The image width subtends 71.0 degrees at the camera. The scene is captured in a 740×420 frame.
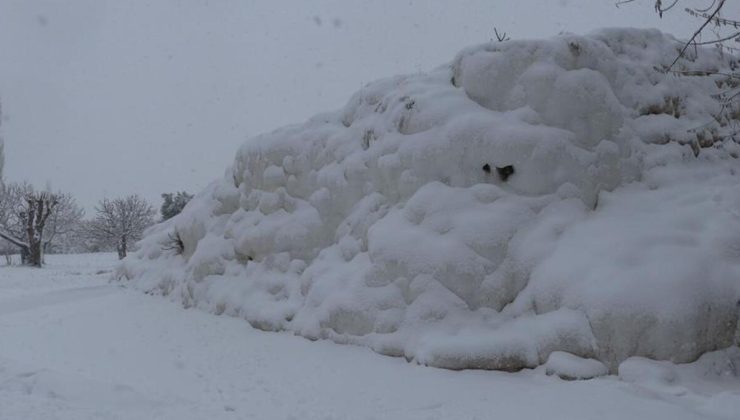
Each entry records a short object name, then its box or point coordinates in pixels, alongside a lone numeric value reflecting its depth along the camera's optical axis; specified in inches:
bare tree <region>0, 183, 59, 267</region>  1195.9
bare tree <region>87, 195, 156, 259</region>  1625.2
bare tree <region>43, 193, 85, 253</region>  1649.9
